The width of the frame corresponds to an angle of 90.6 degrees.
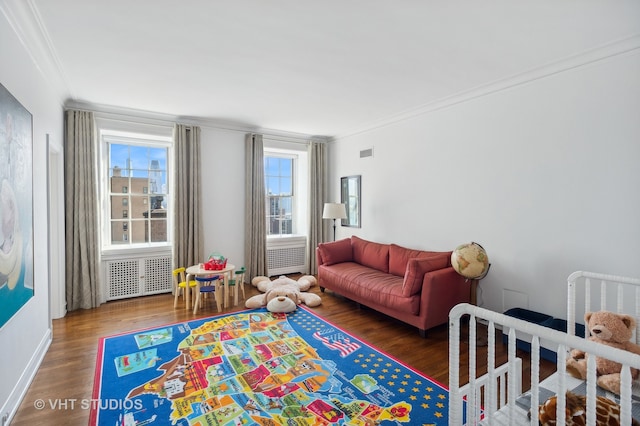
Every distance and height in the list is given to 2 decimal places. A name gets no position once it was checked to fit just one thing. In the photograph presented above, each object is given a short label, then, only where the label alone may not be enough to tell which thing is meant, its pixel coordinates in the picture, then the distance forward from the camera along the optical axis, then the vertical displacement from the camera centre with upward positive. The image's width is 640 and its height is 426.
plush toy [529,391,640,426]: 1.23 -0.81
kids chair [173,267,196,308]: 4.08 -0.98
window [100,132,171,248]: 4.56 +0.27
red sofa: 3.22 -0.85
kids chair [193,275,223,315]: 3.91 -1.01
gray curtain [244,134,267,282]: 5.25 -0.02
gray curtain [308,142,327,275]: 5.88 +0.30
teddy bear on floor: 3.90 -1.17
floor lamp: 5.23 -0.04
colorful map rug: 2.05 -1.32
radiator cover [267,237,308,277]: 5.68 -0.86
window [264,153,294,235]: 5.89 +0.30
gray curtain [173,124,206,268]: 4.62 +0.14
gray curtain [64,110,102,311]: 3.92 -0.04
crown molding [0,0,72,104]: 2.07 +1.31
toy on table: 4.14 -0.73
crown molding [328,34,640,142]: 2.52 +1.29
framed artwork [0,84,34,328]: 1.91 +0.02
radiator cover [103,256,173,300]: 4.37 -0.97
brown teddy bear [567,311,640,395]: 1.72 -0.74
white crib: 1.02 -0.64
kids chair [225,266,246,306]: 4.30 -1.02
